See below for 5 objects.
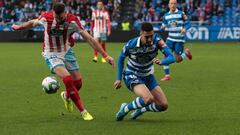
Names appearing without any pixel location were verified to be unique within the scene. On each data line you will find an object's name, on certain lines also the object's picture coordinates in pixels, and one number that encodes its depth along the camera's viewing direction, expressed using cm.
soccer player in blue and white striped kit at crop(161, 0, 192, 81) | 3341
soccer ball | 1916
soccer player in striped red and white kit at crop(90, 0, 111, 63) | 4642
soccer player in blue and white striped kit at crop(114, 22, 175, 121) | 1788
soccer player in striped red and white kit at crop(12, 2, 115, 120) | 1862
